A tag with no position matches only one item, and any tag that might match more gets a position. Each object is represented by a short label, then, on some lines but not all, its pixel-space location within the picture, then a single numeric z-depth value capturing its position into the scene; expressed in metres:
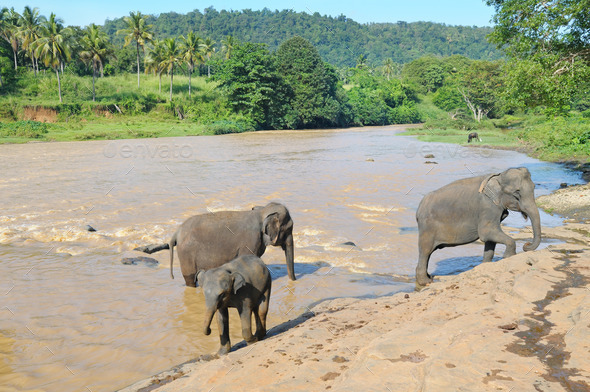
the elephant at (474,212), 7.05
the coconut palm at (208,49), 74.69
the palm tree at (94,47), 57.31
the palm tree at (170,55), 59.19
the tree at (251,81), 59.69
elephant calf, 5.25
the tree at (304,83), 66.31
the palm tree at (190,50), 62.56
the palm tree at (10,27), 60.73
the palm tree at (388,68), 123.62
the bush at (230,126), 53.95
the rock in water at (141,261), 9.85
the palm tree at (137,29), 62.47
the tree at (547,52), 15.13
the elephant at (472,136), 40.93
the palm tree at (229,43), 74.49
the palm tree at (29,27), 55.98
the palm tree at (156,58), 61.47
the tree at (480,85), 63.29
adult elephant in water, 7.72
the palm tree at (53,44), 51.00
